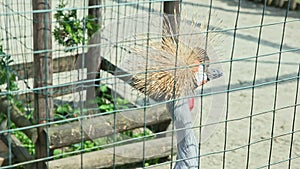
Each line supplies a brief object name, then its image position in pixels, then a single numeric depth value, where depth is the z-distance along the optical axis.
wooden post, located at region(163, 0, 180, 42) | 2.43
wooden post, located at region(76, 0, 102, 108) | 3.69
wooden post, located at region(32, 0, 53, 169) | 2.93
